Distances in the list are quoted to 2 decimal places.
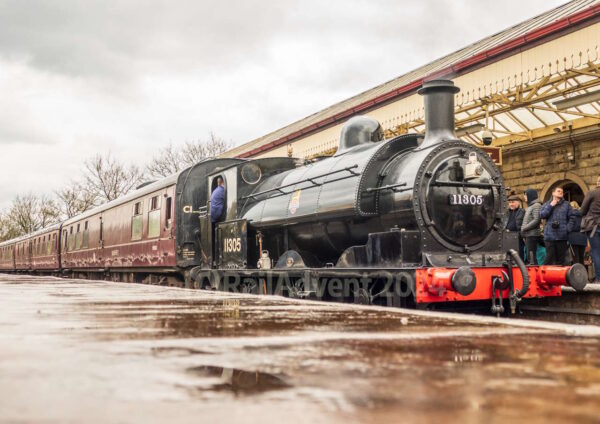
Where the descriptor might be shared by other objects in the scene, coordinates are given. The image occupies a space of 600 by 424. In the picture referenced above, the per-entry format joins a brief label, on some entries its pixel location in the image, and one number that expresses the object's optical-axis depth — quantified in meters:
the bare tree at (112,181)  42.22
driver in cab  9.89
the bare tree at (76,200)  42.53
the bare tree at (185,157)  39.70
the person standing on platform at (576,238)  8.93
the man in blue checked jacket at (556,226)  8.98
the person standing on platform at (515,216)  9.95
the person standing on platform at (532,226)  9.31
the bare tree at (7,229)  62.66
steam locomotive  6.48
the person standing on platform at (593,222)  8.85
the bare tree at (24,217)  60.47
